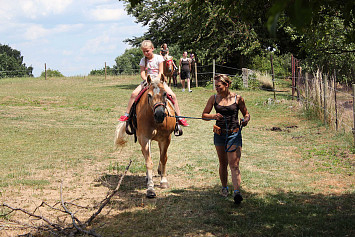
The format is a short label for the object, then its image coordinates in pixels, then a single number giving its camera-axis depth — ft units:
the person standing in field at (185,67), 76.28
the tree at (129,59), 313.16
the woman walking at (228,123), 19.58
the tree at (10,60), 250.16
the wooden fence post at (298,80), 60.82
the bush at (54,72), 233.41
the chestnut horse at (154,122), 20.53
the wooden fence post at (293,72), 66.92
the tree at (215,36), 85.05
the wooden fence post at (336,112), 40.62
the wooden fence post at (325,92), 44.10
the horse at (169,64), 68.57
